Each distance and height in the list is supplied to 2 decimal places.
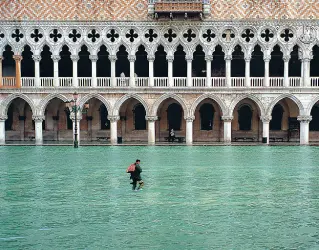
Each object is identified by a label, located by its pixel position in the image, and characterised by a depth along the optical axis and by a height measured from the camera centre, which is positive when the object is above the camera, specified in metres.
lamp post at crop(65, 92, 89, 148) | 29.65 +0.59
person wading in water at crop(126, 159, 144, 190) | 15.04 -1.46
